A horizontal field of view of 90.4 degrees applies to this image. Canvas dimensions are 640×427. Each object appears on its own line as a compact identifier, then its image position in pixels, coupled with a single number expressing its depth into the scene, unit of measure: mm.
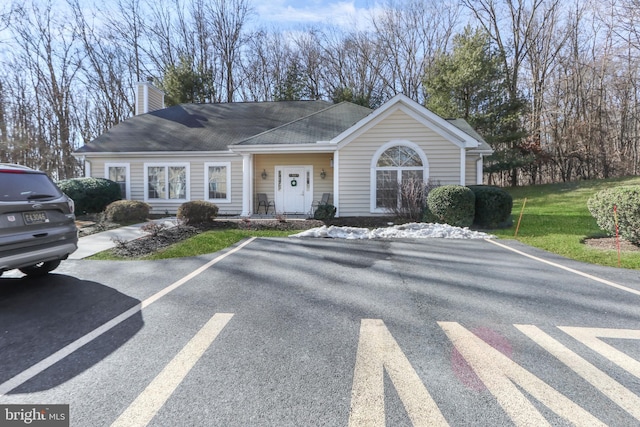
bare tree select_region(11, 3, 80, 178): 22891
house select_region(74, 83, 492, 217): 11688
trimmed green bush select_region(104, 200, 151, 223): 11297
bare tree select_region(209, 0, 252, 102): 27566
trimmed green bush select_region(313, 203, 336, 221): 11734
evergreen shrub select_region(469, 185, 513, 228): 10180
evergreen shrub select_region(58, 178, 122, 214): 12531
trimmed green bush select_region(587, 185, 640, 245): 6824
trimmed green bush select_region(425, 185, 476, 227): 9883
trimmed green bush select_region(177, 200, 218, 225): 10414
